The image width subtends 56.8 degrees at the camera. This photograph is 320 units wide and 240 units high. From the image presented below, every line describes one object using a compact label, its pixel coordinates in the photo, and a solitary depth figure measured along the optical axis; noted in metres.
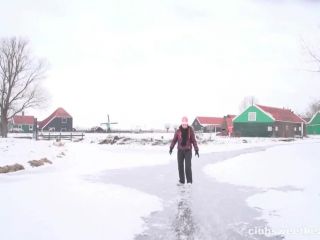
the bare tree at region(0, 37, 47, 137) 35.79
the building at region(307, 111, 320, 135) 66.10
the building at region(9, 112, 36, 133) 72.71
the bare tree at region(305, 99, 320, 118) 91.40
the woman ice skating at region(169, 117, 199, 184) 8.34
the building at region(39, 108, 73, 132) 65.81
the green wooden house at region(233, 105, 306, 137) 49.75
